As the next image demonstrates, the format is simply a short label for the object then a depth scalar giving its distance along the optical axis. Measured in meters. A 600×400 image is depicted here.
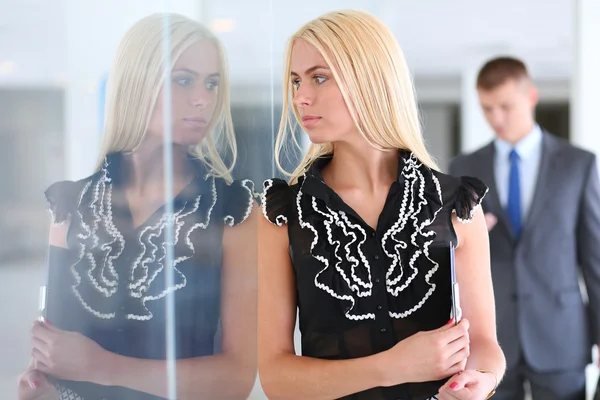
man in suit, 2.86
